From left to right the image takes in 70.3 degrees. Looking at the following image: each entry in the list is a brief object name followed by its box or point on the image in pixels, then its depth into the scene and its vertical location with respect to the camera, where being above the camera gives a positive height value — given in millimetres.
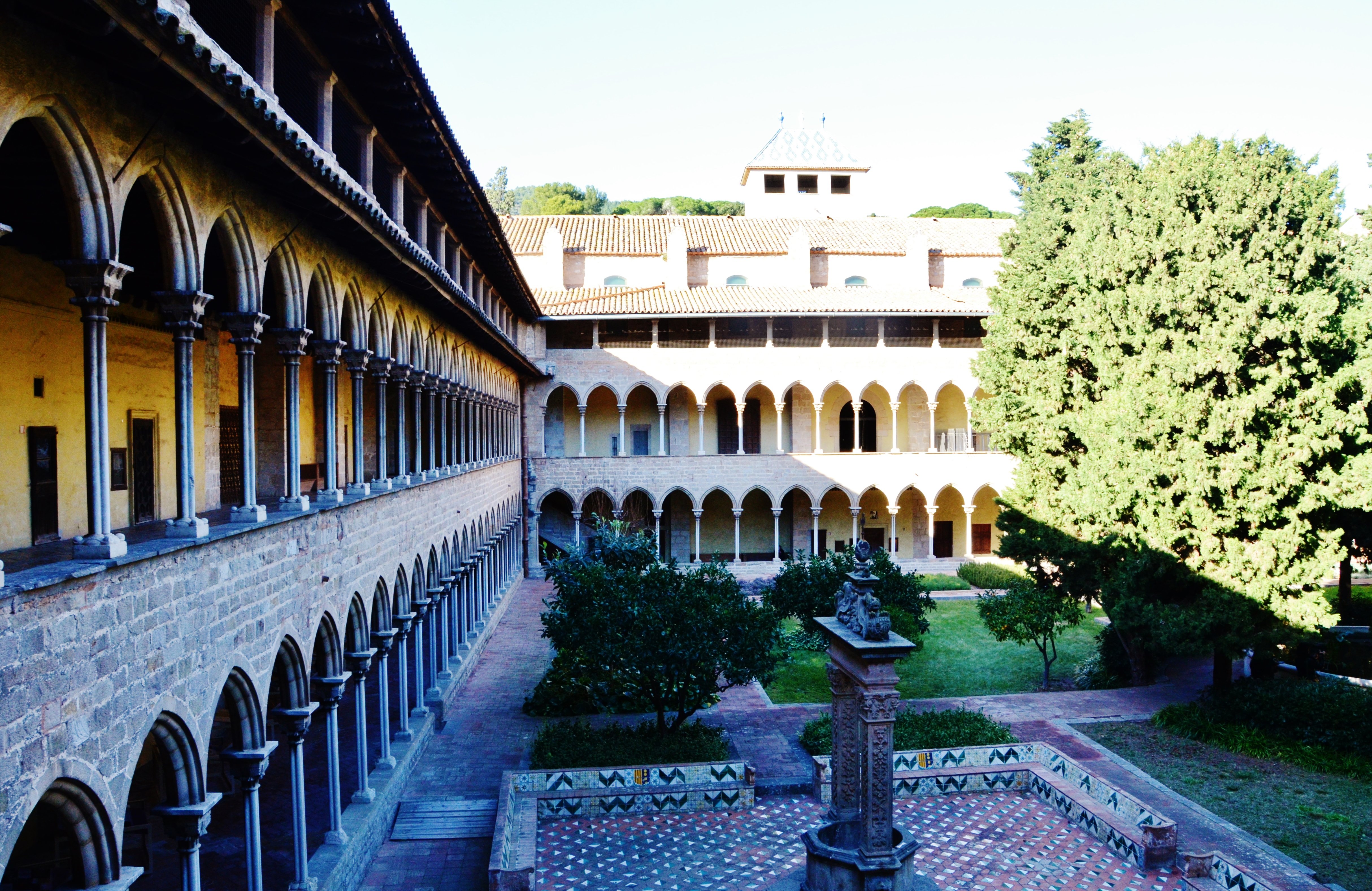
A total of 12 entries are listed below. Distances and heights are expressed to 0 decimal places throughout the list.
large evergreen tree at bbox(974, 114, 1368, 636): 14625 +985
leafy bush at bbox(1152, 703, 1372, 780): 13781 -4643
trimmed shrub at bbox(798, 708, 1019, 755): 14133 -4390
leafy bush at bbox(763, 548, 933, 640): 18344 -2865
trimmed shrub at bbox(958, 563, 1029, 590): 29062 -4218
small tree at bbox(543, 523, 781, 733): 13352 -2686
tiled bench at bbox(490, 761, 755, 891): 12320 -4445
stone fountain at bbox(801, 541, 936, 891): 8797 -2988
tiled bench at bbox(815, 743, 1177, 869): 10648 -4505
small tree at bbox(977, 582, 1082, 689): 17891 -3285
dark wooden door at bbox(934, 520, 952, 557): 34438 -3556
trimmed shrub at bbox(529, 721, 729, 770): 13430 -4356
